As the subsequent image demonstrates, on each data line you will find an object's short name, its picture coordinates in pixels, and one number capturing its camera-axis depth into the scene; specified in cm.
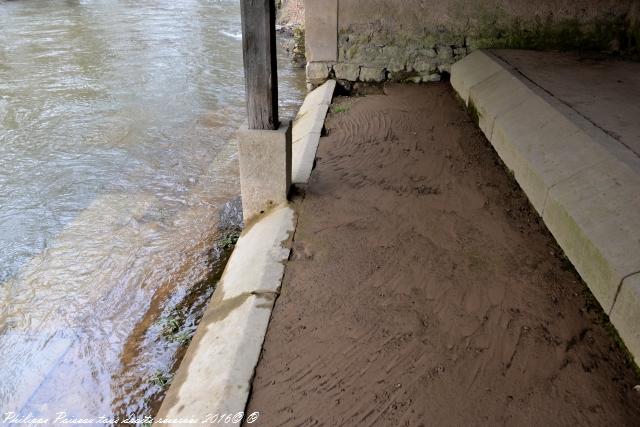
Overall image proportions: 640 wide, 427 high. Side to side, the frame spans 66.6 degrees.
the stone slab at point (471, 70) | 642
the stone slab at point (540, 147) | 386
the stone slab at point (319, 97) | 720
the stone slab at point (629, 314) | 258
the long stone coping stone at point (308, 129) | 495
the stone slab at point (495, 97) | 529
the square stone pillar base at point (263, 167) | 400
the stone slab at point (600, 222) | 289
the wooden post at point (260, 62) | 365
